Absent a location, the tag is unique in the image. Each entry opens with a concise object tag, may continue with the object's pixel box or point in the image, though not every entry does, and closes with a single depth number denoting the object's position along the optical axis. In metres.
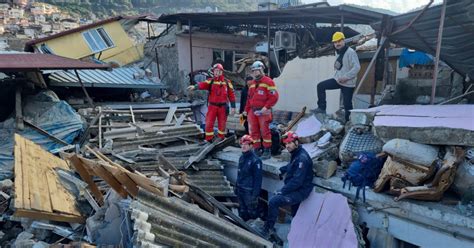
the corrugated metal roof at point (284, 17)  9.20
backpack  4.71
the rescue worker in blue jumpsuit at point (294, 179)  4.78
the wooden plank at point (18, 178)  4.64
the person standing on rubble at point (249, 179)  5.32
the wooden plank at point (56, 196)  5.06
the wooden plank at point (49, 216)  4.45
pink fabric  4.46
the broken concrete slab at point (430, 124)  4.16
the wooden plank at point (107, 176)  4.48
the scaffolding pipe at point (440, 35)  5.09
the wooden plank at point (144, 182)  4.25
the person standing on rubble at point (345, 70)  6.12
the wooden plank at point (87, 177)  4.94
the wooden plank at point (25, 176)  4.71
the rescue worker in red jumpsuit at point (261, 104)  5.94
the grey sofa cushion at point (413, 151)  4.19
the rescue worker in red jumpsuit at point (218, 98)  6.78
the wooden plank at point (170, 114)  9.59
